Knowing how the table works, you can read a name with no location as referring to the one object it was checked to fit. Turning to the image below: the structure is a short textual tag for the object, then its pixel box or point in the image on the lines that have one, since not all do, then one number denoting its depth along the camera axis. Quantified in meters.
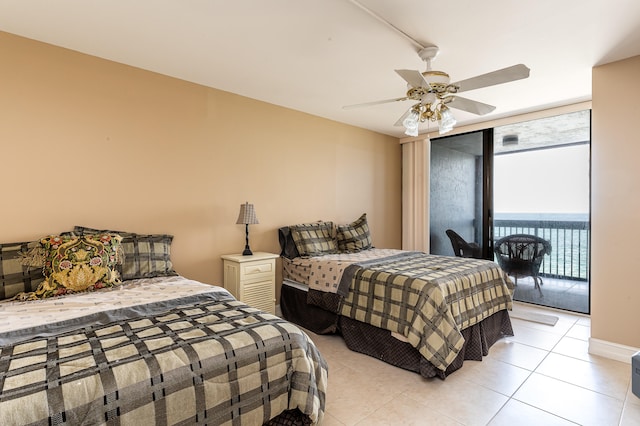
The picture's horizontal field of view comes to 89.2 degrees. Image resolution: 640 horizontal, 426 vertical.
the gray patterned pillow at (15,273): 2.05
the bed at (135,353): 1.11
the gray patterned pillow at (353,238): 4.05
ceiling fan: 2.03
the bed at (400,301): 2.39
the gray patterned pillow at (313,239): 3.68
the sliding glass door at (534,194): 3.87
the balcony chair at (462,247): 4.64
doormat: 3.58
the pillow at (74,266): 2.08
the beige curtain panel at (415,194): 5.13
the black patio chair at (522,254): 4.15
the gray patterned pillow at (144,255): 2.49
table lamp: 3.27
